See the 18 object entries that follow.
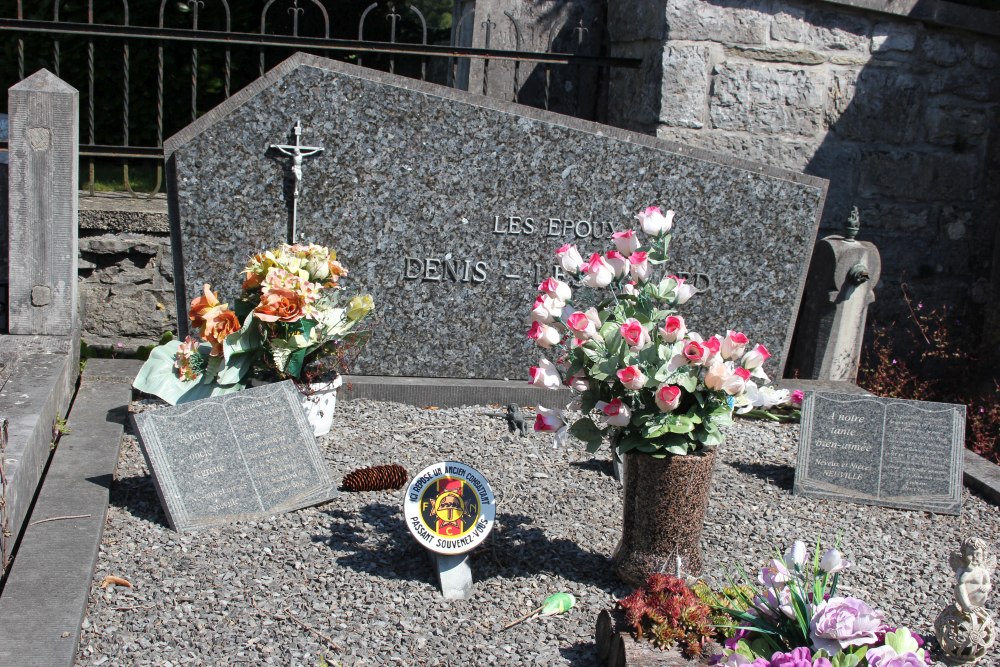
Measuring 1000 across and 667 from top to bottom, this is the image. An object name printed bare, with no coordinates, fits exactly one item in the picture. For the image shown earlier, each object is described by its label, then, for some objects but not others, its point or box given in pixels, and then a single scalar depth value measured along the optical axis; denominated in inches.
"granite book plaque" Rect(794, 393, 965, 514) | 154.2
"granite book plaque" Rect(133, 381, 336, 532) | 129.7
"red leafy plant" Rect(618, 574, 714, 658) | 93.7
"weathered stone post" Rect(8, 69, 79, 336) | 175.5
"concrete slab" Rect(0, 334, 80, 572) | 120.9
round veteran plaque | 114.5
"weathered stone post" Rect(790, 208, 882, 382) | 203.3
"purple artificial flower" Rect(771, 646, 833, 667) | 71.9
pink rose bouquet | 109.8
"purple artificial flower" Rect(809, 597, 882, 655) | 73.2
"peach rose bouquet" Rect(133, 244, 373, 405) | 153.9
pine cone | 142.2
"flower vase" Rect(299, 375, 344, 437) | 159.9
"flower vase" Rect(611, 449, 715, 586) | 117.1
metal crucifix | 179.9
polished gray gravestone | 180.4
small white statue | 104.7
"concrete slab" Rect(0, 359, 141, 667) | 98.5
